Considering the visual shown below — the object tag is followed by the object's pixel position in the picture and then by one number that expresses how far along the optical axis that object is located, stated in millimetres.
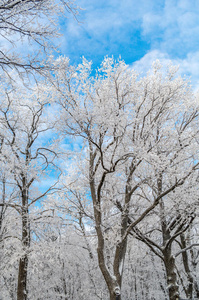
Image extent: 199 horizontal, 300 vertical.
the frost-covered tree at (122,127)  8641
